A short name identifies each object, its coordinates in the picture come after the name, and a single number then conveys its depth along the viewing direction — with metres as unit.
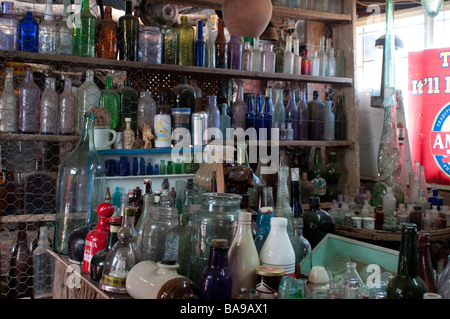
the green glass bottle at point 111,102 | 2.28
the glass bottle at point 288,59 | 2.81
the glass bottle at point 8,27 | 2.08
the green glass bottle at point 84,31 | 2.20
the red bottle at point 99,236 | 1.30
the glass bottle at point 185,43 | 2.45
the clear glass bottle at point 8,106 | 2.11
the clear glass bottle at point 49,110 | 2.18
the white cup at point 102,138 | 2.17
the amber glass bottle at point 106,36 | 2.26
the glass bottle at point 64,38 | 2.20
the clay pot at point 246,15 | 1.56
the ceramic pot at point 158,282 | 0.94
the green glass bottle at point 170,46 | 2.41
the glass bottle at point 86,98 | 2.23
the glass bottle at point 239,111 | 2.62
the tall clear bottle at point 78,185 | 1.77
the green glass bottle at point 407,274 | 0.87
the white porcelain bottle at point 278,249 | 1.05
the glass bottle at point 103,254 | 1.19
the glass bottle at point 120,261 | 1.10
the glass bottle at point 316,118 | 2.93
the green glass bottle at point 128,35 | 2.30
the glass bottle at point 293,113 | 2.88
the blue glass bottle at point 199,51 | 2.46
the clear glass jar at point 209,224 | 1.10
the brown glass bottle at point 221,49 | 2.55
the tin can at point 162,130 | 2.30
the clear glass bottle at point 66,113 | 2.22
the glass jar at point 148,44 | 2.34
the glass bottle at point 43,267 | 2.23
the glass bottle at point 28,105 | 2.14
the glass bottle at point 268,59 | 2.72
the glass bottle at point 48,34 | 2.17
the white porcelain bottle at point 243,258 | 1.02
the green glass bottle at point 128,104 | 2.34
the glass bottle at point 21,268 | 2.27
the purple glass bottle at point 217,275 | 0.93
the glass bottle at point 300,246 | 1.23
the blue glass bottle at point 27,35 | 2.12
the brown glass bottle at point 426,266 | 0.99
